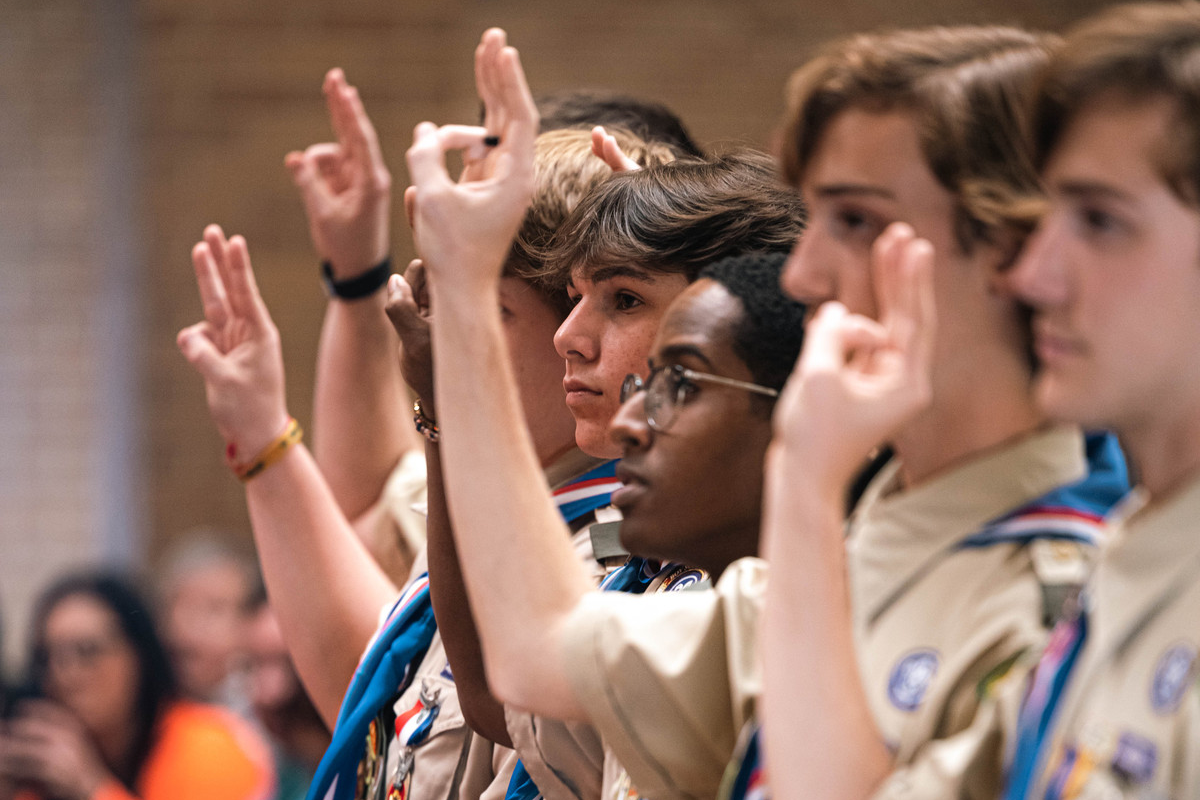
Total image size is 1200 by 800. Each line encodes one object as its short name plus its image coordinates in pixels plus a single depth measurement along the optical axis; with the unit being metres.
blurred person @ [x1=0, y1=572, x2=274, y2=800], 7.46
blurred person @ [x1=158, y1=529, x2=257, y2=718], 9.34
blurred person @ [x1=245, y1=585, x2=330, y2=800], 8.24
